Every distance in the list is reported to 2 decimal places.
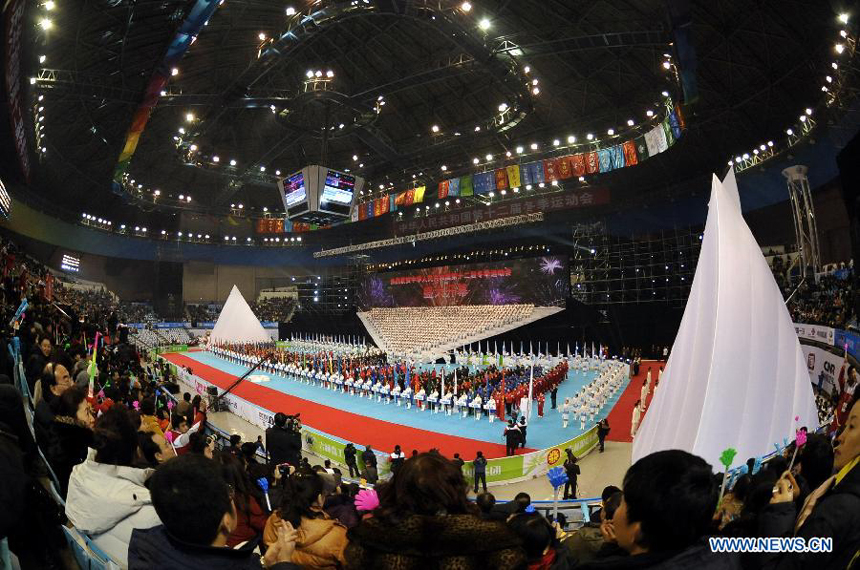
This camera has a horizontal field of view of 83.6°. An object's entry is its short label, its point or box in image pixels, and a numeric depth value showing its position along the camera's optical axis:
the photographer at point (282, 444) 8.34
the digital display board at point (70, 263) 42.25
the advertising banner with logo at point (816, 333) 15.61
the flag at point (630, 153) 28.12
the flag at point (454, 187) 36.47
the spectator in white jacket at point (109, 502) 2.58
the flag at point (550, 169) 30.82
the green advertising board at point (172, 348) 41.23
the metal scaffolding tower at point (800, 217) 22.69
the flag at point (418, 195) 38.00
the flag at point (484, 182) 34.19
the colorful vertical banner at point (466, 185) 35.56
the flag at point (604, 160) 29.09
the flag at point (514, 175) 32.72
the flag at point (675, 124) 24.71
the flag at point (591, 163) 29.58
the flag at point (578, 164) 30.00
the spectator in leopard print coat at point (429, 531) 1.57
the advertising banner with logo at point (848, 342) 12.49
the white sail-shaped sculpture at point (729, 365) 7.57
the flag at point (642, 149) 27.61
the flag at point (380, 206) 41.84
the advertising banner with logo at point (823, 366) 14.43
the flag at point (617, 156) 28.64
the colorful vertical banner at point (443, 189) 36.92
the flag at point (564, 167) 30.38
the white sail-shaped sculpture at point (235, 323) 39.09
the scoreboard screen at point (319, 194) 25.62
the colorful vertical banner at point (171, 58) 17.82
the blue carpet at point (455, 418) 14.70
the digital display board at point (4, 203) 19.91
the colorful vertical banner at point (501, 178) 33.44
